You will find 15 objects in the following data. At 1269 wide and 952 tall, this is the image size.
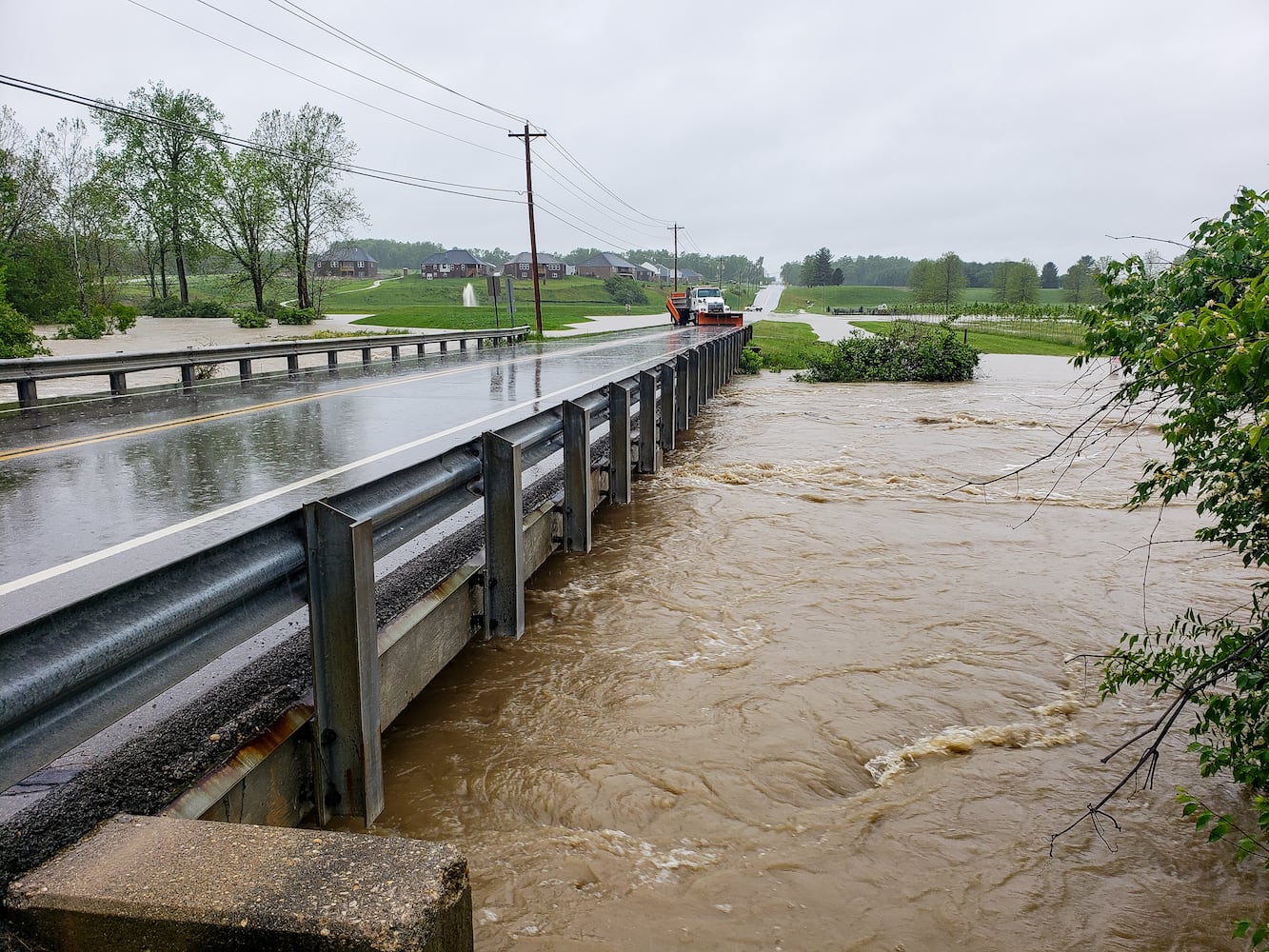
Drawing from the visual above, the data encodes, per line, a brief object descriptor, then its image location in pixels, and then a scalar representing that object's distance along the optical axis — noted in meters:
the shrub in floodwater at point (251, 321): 52.81
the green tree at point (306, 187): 63.66
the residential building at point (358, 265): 143.46
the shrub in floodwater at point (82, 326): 38.56
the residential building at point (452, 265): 154.50
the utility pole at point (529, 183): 41.38
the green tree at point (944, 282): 131.50
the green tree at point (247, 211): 60.59
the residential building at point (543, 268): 156.38
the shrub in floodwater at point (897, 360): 29.23
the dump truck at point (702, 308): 52.62
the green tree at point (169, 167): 63.09
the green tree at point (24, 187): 44.84
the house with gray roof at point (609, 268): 165.75
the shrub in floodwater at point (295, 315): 56.09
